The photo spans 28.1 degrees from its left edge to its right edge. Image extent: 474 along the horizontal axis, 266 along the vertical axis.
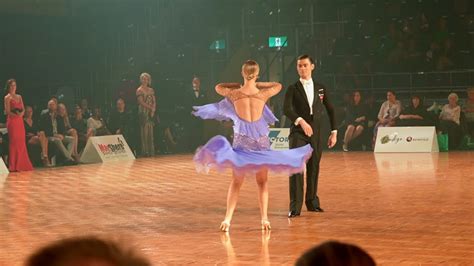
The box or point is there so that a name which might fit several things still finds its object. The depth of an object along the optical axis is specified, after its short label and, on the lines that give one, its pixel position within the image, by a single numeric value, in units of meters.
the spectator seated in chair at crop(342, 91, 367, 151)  24.38
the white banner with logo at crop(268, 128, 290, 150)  23.77
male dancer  10.84
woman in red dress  20.00
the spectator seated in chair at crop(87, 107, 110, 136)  22.75
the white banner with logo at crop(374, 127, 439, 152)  22.81
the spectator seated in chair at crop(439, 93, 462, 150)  23.30
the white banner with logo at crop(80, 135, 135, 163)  22.33
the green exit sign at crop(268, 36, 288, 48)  27.00
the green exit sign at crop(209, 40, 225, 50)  27.27
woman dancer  9.23
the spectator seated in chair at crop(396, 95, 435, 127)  23.62
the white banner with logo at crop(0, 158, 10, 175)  19.72
